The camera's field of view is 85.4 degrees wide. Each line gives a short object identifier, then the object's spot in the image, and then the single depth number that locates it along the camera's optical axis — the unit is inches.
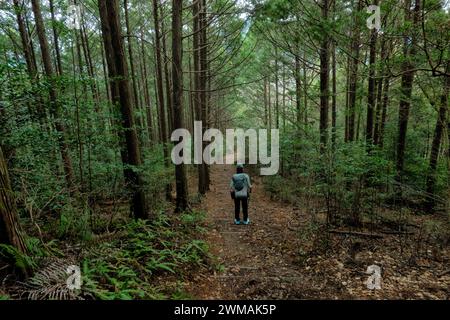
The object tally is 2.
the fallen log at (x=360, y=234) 219.3
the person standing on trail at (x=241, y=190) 297.6
